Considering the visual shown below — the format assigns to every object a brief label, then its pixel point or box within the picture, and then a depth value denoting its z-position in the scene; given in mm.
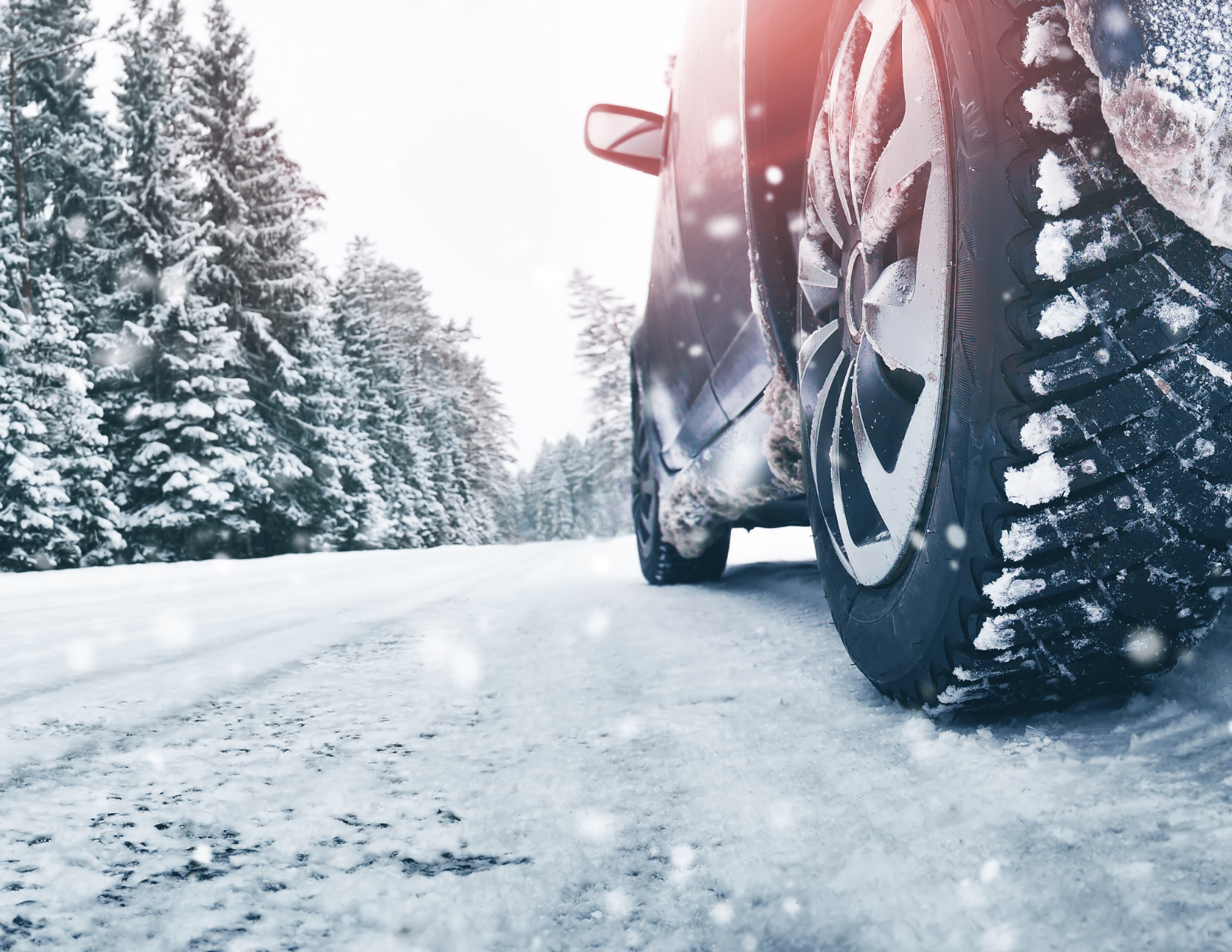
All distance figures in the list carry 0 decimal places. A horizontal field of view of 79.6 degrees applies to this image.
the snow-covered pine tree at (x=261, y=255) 16812
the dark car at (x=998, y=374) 794
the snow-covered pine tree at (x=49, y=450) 12547
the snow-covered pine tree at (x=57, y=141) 16828
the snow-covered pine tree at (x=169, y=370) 14266
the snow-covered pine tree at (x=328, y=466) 17719
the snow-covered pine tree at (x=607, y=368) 30719
